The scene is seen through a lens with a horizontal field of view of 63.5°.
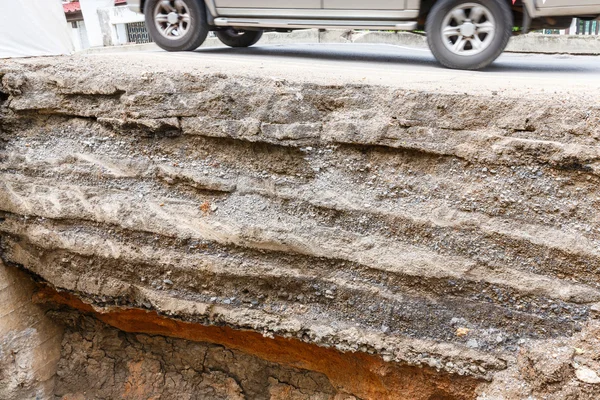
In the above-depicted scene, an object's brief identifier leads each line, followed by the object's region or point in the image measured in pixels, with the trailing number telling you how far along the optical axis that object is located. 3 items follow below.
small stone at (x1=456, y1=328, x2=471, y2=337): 2.94
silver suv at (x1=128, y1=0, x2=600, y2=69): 4.30
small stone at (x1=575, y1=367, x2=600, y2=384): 2.64
